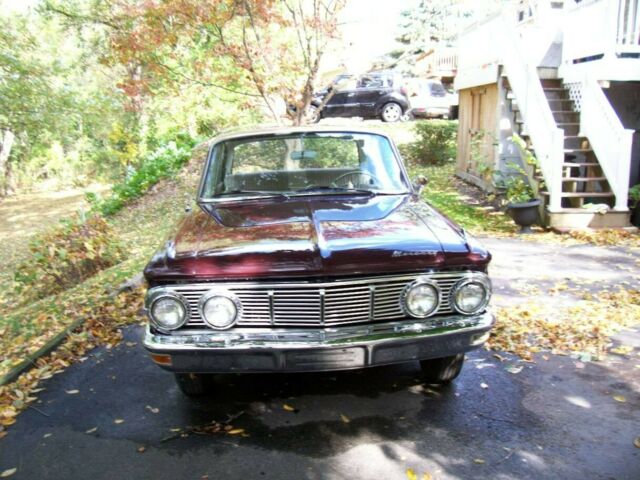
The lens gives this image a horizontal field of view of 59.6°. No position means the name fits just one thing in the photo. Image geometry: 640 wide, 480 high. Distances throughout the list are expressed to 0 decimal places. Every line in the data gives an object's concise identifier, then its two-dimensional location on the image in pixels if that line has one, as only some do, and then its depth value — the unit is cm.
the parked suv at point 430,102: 2089
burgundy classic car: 303
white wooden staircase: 843
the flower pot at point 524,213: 837
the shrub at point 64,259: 747
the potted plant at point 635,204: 862
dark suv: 1873
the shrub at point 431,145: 1463
